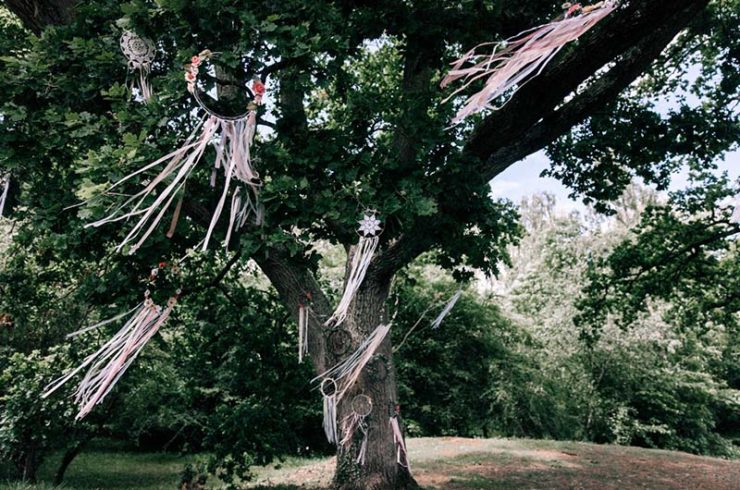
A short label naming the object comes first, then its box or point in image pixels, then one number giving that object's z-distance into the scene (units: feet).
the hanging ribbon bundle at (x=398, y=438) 22.06
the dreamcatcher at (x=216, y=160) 13.64
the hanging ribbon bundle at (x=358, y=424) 21.36
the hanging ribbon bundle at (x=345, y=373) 20.97
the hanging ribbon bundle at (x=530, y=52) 10.98
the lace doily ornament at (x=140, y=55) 15.39
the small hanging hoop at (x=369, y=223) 14.87
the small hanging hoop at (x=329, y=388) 21.85
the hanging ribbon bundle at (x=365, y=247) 14.92
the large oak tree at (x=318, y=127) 14.76
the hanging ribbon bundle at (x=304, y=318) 21.57
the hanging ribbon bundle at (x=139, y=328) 16.56
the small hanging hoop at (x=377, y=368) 22.30
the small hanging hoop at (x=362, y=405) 21.56
